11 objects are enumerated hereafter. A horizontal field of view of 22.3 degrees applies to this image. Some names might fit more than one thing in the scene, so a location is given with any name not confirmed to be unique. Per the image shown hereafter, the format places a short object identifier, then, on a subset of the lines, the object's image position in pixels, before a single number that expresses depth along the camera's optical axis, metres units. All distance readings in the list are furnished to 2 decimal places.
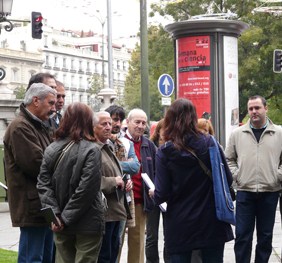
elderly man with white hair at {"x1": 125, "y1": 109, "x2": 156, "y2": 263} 7.41
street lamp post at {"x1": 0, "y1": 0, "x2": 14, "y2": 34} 12.60
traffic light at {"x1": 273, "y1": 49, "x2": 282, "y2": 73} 21.41
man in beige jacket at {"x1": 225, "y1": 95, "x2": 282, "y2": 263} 7.52
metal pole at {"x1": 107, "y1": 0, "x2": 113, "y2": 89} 29.89
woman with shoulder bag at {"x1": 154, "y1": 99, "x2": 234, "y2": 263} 5.70
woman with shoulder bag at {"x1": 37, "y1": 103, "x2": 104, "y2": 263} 5.61
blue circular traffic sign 17.86
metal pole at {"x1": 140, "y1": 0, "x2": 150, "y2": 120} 17.37
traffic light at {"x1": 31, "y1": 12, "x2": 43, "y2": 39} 22.63
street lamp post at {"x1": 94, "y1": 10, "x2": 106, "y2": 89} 43.06
